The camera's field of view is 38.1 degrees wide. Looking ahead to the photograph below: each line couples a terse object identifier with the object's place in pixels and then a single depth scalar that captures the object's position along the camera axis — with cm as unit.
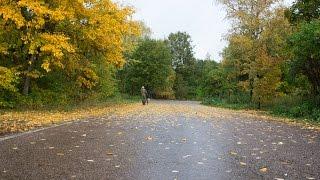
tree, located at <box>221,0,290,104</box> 3712
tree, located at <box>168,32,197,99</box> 10625
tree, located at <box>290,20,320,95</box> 2305
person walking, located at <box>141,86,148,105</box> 4348
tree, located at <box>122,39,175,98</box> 7956
